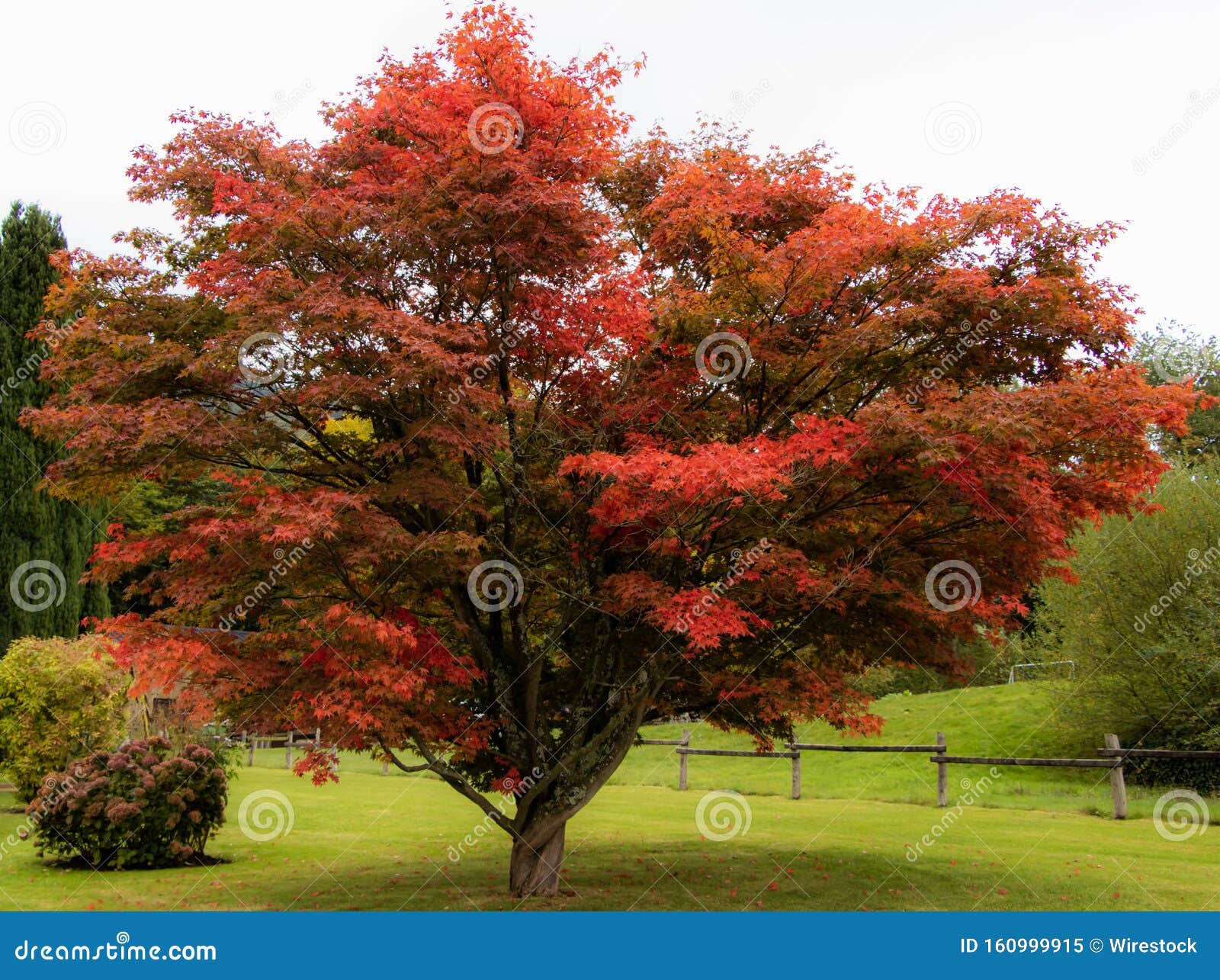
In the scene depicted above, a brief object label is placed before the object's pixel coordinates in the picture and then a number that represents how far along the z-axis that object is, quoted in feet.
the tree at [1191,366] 107.45
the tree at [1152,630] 63.87
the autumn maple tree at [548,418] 26.81
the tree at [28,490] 72.54
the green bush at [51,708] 54.95
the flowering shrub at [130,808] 40.88
